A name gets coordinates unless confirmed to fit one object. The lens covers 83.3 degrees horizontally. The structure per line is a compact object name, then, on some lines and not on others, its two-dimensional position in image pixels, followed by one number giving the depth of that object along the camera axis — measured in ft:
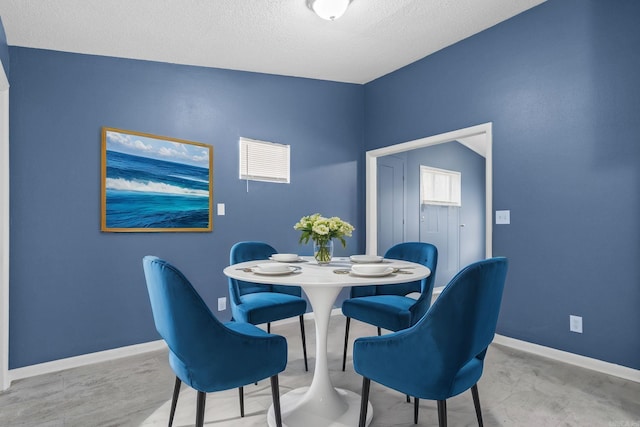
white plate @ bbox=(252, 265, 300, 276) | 5.68
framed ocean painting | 9.33
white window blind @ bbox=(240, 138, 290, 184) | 11.74
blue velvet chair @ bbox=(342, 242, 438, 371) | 7.17
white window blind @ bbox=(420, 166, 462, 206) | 17.67
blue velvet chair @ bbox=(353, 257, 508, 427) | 4.09
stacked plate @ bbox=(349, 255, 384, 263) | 7.24
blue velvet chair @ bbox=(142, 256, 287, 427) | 4.32
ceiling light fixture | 7.90
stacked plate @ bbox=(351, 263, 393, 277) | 5.50
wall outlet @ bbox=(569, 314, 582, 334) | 8.76
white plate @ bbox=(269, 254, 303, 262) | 7.48
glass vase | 7.06
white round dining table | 5.59
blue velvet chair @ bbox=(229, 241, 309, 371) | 7.72
